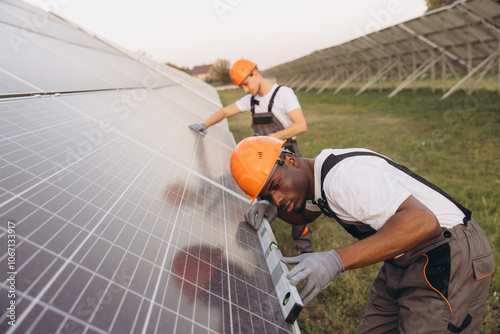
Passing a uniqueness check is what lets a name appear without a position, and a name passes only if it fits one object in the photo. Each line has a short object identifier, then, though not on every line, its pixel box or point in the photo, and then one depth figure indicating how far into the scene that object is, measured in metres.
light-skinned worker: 3.62
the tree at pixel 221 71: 66.38
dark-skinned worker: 1.45
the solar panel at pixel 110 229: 0.92
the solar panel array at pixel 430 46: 11.34
